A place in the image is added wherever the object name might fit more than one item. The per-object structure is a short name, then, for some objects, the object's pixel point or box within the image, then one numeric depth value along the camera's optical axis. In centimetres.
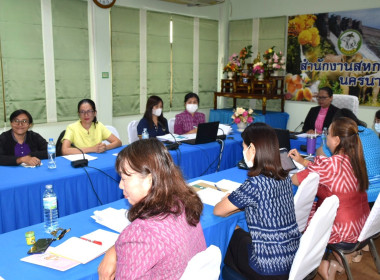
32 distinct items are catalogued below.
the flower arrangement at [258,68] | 653
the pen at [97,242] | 168
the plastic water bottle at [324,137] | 369
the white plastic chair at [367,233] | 220
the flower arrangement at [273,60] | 645
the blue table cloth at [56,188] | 251
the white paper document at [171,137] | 415
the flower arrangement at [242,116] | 484
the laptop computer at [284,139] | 360
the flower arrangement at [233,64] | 679
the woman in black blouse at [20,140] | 323
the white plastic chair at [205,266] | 113
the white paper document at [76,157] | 325
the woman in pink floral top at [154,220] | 117
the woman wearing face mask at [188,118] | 480
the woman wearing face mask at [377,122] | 399
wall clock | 540
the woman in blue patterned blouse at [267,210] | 182
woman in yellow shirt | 351
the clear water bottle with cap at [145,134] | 396
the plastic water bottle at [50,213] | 185
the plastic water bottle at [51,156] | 298
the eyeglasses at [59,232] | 175
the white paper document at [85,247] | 156
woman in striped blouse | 235
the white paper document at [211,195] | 230
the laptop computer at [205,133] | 398
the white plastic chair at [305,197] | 214
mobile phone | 159
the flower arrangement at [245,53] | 680
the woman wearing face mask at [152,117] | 437
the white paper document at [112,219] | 188
